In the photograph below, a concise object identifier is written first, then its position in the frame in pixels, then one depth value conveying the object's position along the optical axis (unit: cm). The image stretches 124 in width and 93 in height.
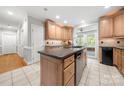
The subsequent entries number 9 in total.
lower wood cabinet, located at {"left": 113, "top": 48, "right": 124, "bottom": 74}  213
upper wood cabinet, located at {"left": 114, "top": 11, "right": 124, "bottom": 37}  273
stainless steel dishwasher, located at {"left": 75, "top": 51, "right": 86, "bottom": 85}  153
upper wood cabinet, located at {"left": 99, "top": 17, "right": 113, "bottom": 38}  306
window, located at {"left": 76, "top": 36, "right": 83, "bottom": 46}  485
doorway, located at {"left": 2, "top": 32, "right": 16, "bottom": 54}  585
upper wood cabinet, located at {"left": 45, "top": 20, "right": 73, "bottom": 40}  367
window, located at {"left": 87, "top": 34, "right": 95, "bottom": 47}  428
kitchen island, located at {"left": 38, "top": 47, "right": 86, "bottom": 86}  103
